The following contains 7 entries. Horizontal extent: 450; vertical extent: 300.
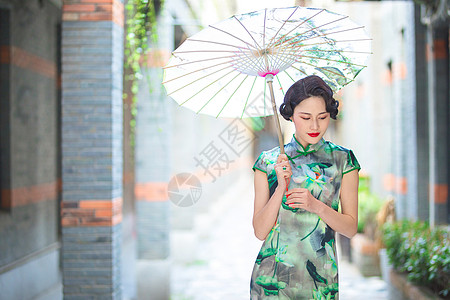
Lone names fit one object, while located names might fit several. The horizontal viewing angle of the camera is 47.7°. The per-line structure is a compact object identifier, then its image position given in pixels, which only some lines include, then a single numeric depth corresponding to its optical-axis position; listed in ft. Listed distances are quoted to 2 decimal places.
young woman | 8.16
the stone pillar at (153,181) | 21.49
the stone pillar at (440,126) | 23.38
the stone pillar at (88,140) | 14.21
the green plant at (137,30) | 16.60
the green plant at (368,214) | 27.30
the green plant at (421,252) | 14.49
